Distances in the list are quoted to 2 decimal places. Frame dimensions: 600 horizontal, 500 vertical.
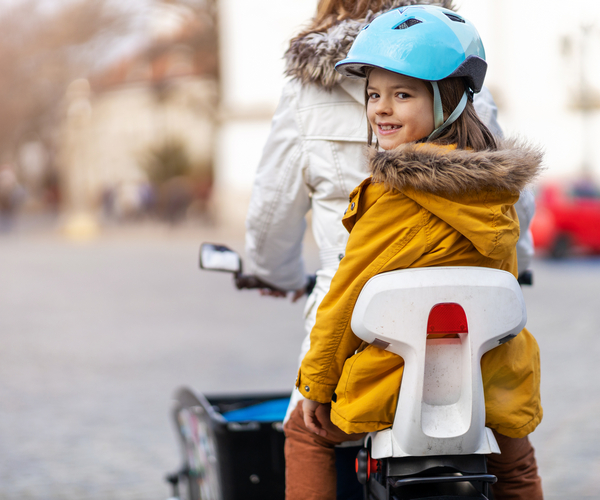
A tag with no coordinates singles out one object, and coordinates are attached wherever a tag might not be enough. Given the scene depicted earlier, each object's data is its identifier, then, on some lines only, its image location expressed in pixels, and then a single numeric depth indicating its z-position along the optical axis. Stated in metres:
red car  15.09
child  1.62
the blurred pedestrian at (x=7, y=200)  27.14
